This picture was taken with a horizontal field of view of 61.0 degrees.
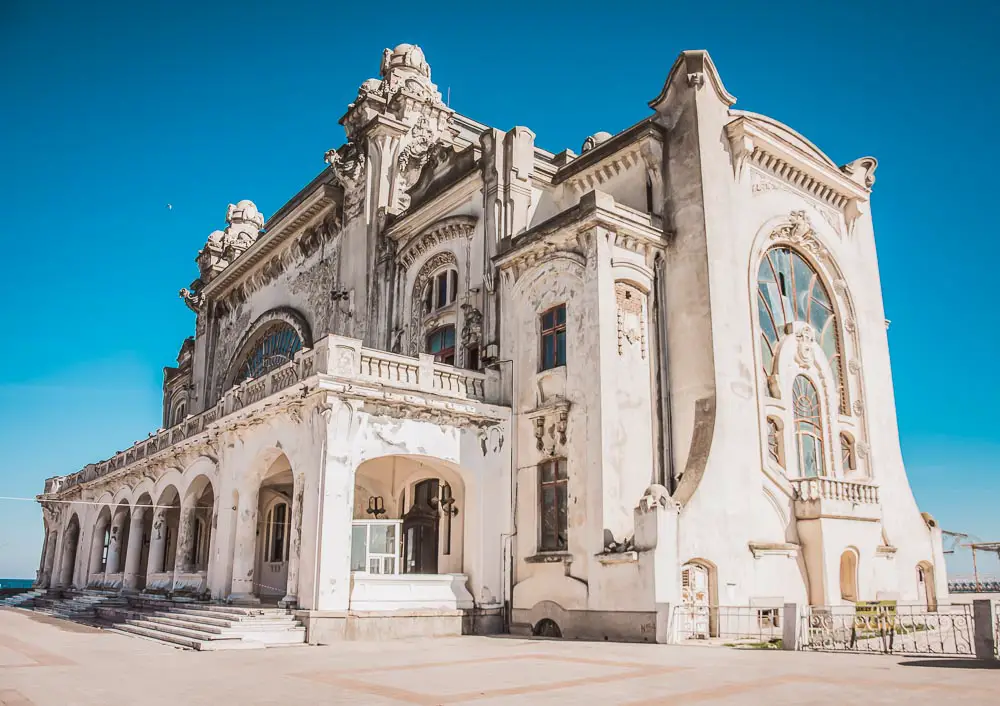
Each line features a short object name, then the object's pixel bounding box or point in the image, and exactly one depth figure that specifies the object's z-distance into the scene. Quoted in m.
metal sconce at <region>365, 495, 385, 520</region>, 25.02
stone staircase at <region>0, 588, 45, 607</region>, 36.47
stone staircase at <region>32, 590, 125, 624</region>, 28.02
